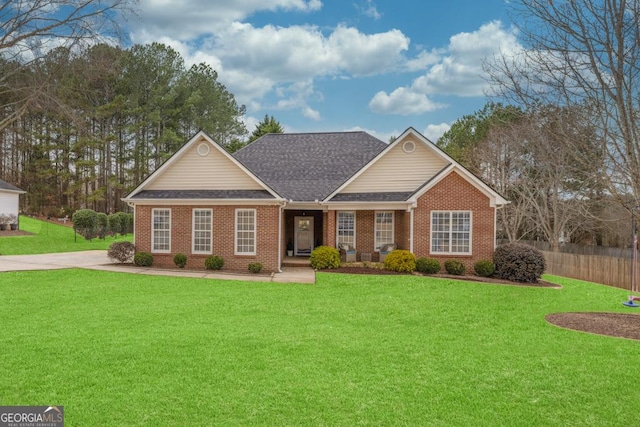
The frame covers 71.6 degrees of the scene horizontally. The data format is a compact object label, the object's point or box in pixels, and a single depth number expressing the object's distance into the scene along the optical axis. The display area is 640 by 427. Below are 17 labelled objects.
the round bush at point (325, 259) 18.75
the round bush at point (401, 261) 17.89
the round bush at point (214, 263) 18.20
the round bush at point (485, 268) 17.72
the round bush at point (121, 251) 19.28
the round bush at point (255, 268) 17.91
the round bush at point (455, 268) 17.88
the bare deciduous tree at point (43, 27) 18.42
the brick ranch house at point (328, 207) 18.30
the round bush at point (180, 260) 18.55
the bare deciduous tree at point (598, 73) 7.89
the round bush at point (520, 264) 16.92
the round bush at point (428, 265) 17.83
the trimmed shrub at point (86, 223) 32.09
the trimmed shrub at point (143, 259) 18.62
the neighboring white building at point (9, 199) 33.75
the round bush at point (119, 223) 36.59
